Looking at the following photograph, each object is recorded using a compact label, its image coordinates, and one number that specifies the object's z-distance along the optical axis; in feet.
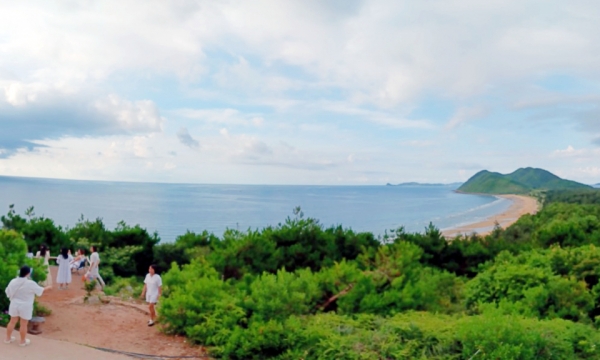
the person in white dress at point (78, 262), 53.36
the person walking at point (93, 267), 45.88
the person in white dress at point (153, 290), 30.66
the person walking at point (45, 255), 43.45
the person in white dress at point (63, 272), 43.09
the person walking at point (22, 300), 24.62
